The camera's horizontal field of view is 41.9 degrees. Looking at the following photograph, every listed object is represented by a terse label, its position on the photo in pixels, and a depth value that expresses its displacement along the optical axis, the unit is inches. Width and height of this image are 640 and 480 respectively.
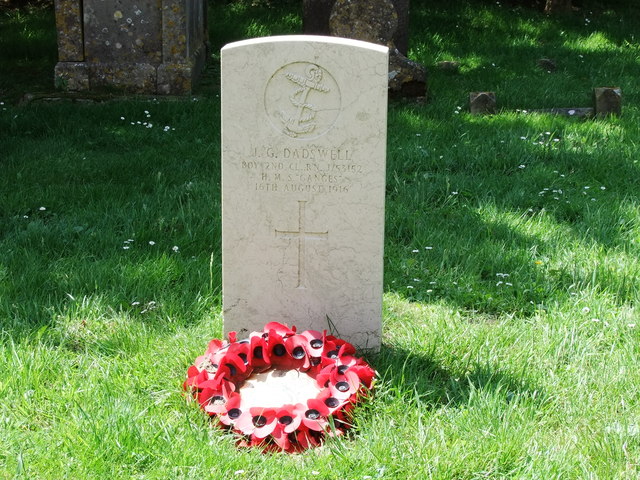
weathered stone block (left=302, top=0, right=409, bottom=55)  340.2
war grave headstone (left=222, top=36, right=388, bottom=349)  133.6
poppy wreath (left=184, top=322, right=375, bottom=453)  122.6
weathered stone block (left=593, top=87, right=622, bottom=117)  284.5
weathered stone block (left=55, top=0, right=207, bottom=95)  329.7
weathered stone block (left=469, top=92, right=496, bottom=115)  293.4
